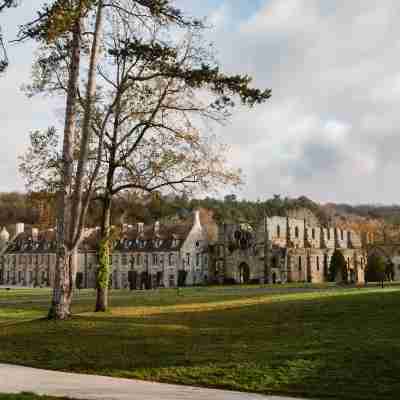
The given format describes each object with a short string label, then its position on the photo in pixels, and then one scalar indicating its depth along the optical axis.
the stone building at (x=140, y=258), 78.38
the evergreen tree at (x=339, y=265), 56.59
